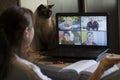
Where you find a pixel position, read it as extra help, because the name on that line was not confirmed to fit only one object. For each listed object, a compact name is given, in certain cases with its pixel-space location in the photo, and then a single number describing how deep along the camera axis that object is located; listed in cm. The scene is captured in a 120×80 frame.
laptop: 215
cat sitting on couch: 238
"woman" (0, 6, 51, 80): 132
